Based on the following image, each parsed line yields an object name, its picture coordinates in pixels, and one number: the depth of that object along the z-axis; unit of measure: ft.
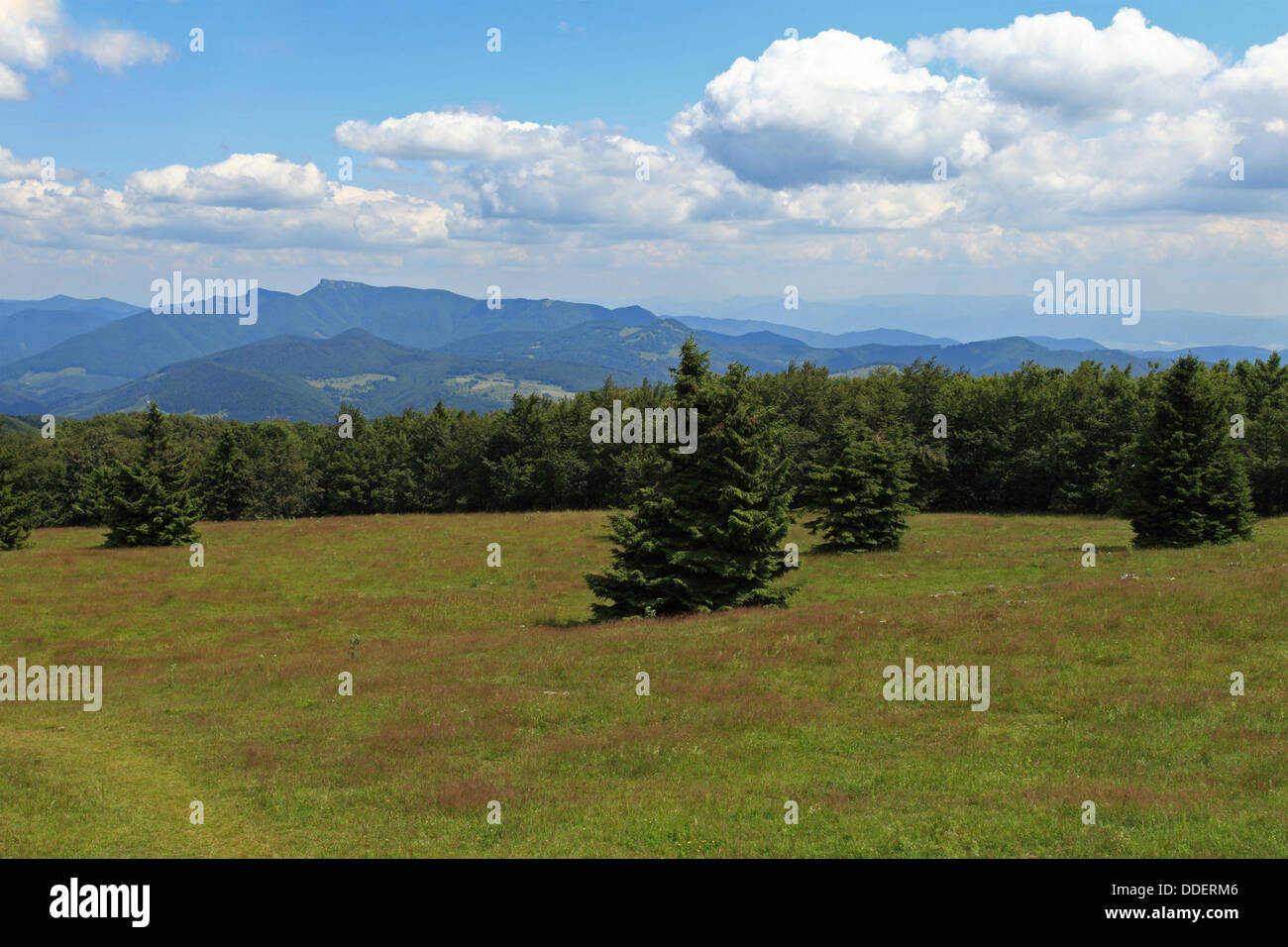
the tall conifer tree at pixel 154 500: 187.42
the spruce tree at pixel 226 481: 312.91
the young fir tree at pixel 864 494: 161.38
